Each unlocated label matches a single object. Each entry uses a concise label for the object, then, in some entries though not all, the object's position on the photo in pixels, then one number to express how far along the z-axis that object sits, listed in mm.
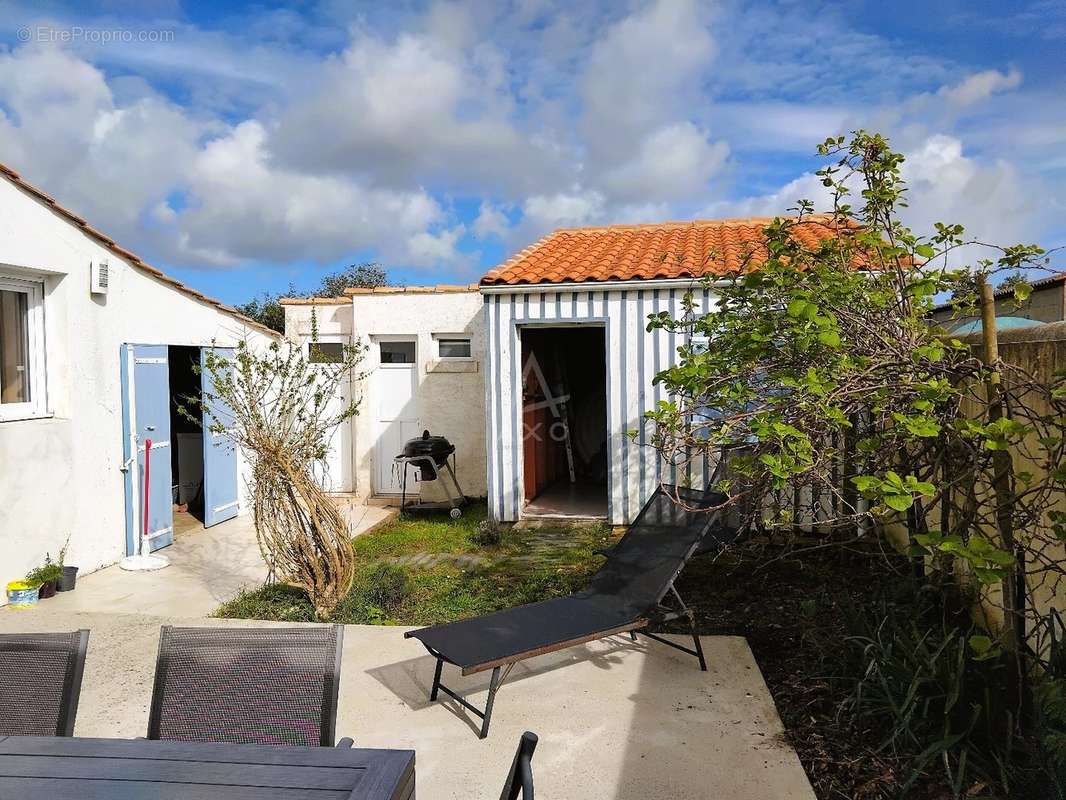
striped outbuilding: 8297
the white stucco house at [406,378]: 10789
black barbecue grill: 9578
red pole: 7510
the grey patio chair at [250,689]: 2426
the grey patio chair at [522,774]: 1592
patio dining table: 1835
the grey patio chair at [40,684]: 2438
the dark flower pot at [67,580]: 6402
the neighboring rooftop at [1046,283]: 10372
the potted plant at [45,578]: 6180
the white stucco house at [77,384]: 6168
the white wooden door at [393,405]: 11055
